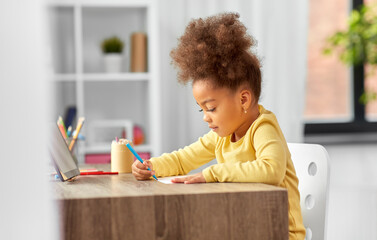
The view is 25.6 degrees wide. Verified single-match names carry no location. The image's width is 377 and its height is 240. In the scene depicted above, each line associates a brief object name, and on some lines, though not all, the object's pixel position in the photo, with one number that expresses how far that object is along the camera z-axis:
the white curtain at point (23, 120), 0.98
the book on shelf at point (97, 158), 3.25
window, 4.00
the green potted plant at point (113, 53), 3.56
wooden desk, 1.44
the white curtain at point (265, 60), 3.70
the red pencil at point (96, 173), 1.91
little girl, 1.76
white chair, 1.89
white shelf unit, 3.41
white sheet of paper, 1.68
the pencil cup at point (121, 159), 1.95
